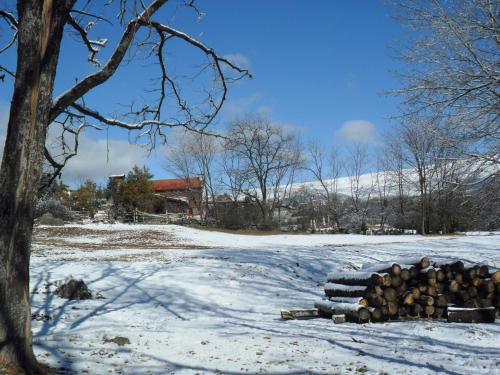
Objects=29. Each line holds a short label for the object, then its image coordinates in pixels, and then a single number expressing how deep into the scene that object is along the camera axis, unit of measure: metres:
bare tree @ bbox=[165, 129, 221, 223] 56.41
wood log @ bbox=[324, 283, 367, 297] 9.19
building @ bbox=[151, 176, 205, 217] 58.63
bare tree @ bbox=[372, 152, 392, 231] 53.57
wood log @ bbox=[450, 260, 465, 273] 9.94
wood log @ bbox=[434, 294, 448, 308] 9.59
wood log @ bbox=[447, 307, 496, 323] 9.12
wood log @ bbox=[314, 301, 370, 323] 8.87
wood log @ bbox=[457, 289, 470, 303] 9.80
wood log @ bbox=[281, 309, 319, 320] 9.49
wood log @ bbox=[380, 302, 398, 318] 9.08
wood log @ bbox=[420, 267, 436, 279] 9.66
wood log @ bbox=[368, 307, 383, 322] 8.92
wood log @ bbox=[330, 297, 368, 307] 8.99
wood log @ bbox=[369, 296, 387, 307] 9.03
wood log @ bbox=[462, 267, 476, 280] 9.88
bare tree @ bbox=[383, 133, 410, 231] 48.91
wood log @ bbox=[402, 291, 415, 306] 9.44
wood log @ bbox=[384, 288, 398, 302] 9.20
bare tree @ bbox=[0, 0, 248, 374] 4.48
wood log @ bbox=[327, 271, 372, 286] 9.17
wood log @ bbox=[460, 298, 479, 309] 9.67
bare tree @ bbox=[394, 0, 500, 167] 9.07
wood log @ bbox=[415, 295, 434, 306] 9.53
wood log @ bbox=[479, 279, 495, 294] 9.77
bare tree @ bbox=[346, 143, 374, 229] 55.97
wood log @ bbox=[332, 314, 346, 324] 8.95
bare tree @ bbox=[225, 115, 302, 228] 54.06
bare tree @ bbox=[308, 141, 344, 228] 52.72
